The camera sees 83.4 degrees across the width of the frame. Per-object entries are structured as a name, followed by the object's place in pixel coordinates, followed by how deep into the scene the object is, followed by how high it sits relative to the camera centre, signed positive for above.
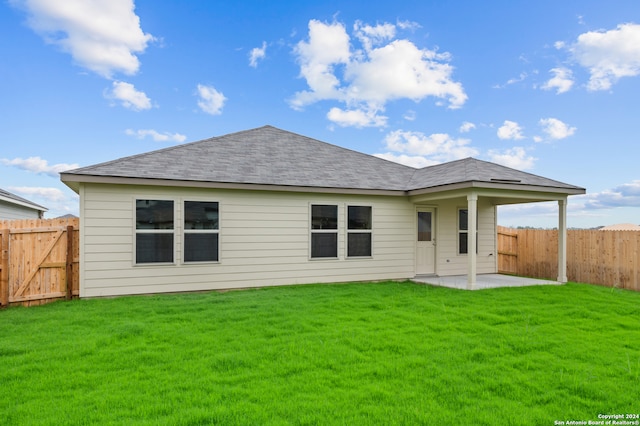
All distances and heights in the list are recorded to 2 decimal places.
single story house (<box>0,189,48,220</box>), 14.80 +0.63
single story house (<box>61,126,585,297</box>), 7.57 +0.18
